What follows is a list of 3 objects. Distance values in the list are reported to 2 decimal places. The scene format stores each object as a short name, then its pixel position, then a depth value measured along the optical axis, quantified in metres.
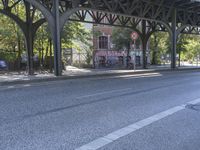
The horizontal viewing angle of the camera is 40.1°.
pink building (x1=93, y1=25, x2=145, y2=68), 37.47
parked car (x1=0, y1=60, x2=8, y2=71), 21.06
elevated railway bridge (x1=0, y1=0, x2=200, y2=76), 15.52
